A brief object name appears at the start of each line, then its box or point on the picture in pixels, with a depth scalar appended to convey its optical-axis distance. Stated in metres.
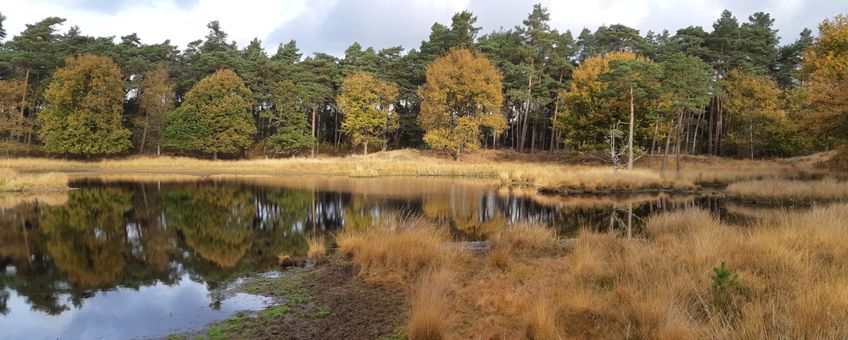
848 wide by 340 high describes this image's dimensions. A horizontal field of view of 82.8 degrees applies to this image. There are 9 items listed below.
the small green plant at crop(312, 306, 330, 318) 6.57
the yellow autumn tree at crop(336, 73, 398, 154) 53.28
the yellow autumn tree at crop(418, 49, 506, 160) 48.06
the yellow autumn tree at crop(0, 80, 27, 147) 46.19
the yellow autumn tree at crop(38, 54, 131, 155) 45.91
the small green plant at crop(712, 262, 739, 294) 5.59
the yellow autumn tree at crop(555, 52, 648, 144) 41.94
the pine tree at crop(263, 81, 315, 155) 54.59
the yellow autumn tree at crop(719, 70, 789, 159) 45.78
